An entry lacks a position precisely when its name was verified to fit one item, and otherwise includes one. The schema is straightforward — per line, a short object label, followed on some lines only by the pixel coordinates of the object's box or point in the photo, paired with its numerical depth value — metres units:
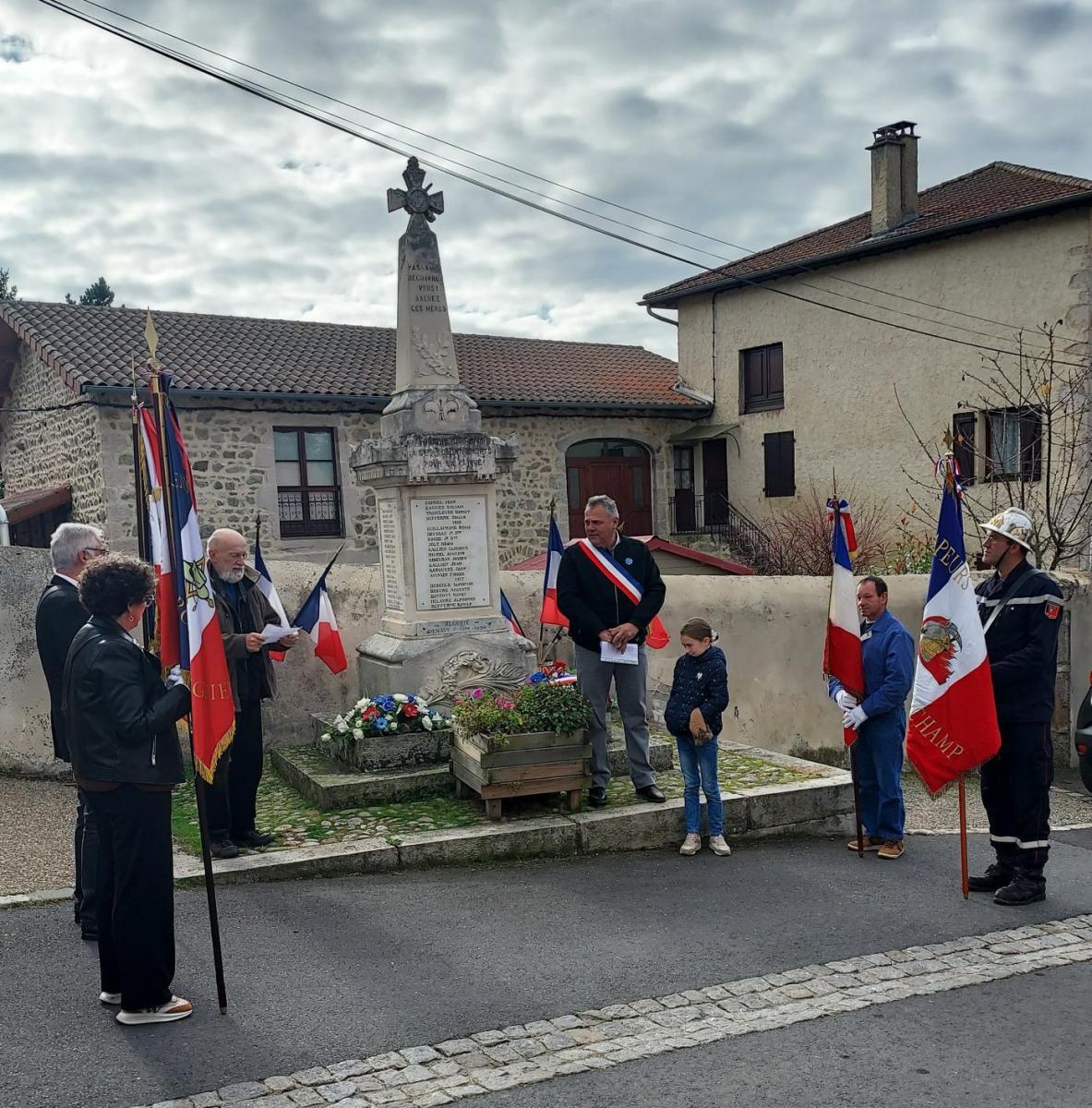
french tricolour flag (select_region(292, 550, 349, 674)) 8.12
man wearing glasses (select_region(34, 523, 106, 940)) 5.01
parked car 9.15
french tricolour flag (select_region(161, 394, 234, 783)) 4.35
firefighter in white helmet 5.59
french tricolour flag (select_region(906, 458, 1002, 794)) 5.54
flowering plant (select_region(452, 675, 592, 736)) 6.45
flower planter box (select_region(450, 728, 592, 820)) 6.39
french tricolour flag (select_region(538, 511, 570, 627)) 9.20
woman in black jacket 4.04
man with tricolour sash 6.81
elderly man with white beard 6.07
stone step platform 6.89
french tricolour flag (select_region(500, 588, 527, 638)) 8.80
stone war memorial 7.96
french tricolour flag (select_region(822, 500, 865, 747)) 6.34
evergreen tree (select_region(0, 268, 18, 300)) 38.44
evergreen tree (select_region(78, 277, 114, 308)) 40.53
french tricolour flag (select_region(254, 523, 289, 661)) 6.73
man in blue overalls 6.36
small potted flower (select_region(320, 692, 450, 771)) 7.20
